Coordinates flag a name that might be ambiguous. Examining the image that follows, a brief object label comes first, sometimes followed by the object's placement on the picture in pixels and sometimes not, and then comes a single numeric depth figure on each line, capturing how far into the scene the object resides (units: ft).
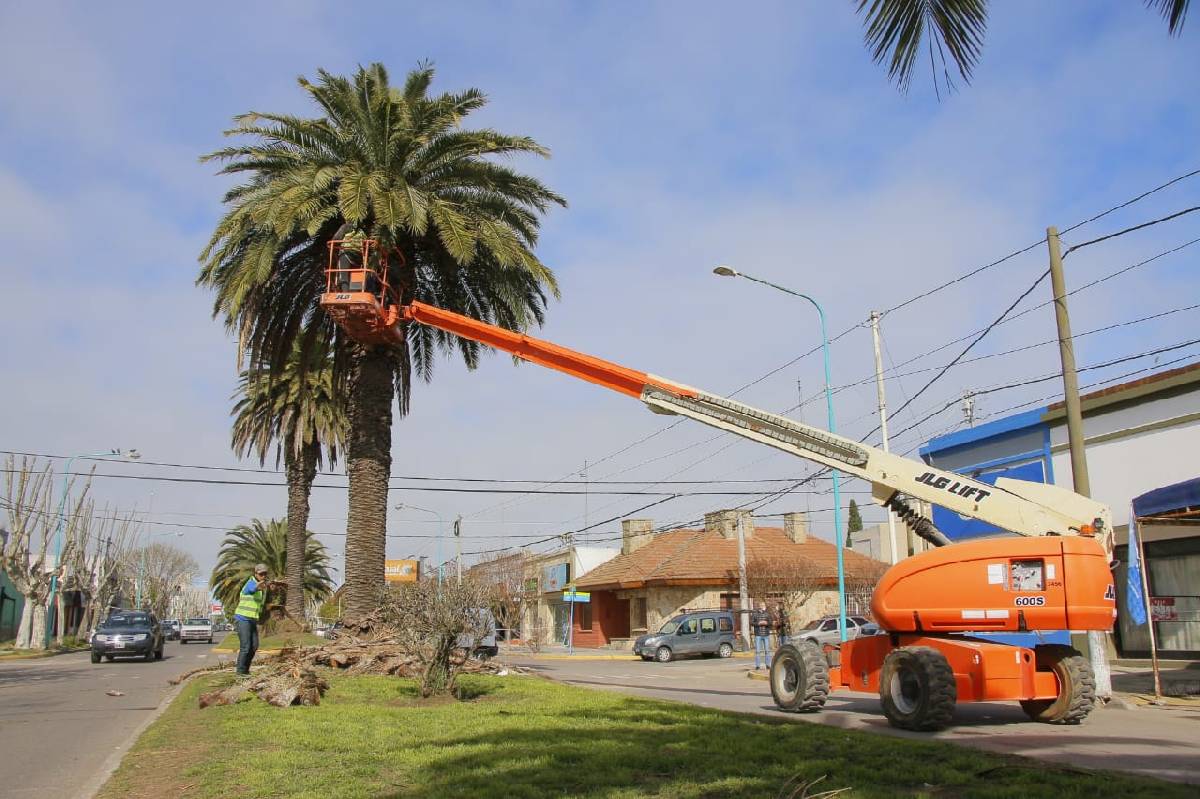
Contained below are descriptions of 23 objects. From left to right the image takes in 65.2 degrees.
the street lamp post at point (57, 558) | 154.30
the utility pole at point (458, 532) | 184.57
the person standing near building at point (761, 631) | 79.30
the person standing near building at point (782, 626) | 88.89
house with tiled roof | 139.95
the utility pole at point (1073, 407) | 45.93
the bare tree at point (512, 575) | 160.15
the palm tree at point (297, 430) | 106.73
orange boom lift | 34.86
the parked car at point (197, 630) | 174.81
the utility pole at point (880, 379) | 76.37
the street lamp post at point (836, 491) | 71.82
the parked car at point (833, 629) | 100.59
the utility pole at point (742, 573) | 113.50
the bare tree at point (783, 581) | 126.93
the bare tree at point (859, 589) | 141.38
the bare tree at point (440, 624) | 42.04
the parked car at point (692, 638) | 118.11
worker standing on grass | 48.49
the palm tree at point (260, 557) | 161.48
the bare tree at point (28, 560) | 135.44
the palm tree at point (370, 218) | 60.34
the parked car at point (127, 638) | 96.89
